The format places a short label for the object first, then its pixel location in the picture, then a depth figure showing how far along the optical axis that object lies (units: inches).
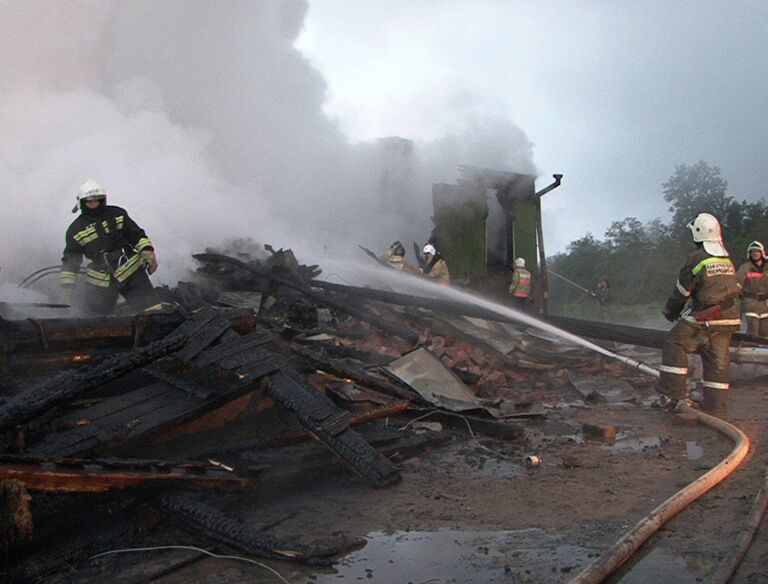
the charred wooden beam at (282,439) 157.4
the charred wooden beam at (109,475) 111.5
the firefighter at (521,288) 483.2
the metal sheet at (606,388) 273.1
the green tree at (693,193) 1273.4
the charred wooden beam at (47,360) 175.5
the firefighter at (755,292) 380.8
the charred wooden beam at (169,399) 142.7
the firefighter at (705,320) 235.6
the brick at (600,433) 199.5
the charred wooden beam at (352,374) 208.5
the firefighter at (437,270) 443.8
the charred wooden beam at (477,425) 197.9
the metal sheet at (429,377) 238.8
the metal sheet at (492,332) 334.0
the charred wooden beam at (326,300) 323.1
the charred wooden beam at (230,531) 113.8
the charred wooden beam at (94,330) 174.6
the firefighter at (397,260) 438.0
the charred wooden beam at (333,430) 153.1
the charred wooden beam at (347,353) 279.0
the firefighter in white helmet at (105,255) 234.7
